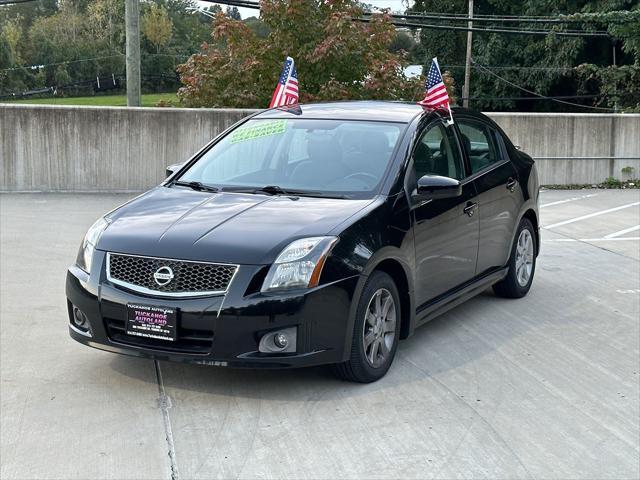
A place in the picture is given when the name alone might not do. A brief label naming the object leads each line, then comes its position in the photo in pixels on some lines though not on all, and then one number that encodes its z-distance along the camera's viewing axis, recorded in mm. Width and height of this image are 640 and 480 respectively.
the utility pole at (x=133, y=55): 15875
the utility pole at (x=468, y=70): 44519
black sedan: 5172
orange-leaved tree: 16359
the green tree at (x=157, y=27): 74862
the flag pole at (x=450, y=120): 7052
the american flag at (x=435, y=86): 9477
